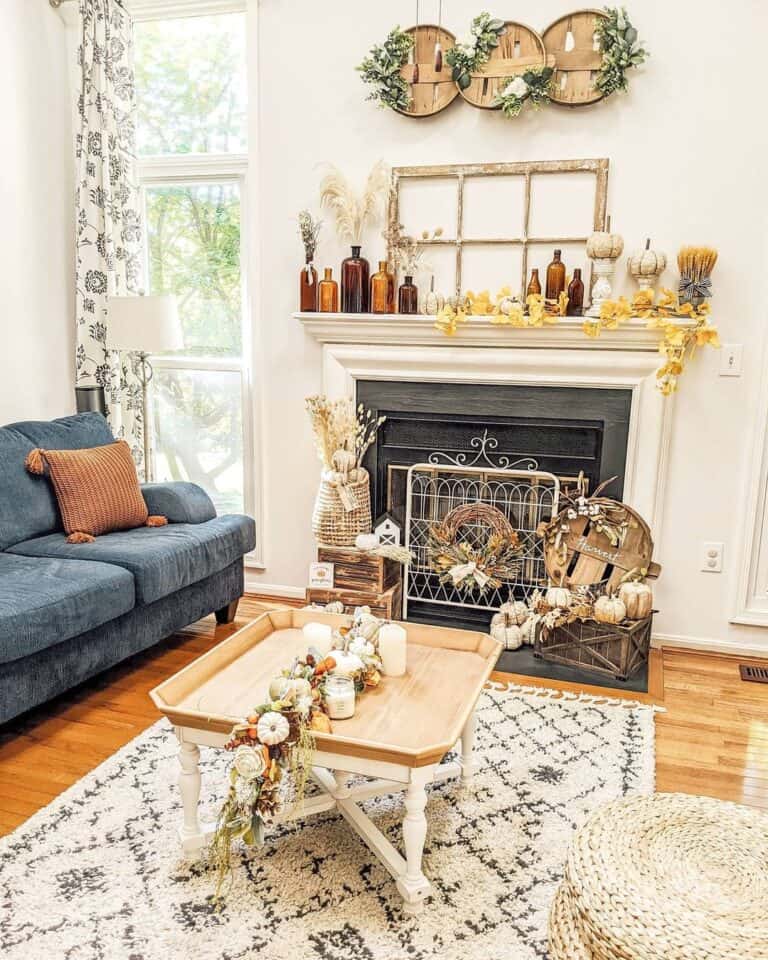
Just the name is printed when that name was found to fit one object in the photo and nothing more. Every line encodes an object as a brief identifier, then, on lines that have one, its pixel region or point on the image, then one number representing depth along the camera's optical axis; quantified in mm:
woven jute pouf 1357
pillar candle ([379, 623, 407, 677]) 2211
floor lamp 3674
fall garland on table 1697
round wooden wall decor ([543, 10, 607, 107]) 3275
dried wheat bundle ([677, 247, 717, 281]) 3193
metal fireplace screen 3660
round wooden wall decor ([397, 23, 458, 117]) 3463
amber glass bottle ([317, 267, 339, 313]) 3670
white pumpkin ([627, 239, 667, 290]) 3246
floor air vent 3294
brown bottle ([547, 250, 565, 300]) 3408
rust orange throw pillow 3305
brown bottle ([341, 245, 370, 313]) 3637
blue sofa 2559
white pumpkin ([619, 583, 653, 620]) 3230
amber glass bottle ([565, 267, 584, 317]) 3398
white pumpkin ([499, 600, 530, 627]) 3529
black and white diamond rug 1791
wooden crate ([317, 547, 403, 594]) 3535
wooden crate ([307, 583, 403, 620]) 3523
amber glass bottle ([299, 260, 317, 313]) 3717
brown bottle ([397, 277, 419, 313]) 3594
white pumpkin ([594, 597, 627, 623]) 3213
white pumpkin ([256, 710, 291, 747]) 1737
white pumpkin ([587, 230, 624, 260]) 3264
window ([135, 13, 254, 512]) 3951
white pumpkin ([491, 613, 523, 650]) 3479
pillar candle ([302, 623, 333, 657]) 2221
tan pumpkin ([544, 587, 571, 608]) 3334
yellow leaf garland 3203
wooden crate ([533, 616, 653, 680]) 3211
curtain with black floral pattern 3855
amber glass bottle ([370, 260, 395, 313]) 3598
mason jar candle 1940
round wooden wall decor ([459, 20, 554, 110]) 3332
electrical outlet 3477
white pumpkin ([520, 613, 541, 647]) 3455
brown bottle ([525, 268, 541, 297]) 3426
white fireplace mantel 3383
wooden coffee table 1824
